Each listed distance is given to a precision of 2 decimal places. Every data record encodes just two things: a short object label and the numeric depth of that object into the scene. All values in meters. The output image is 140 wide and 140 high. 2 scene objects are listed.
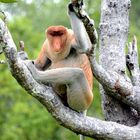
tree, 8.39
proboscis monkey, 8.71
